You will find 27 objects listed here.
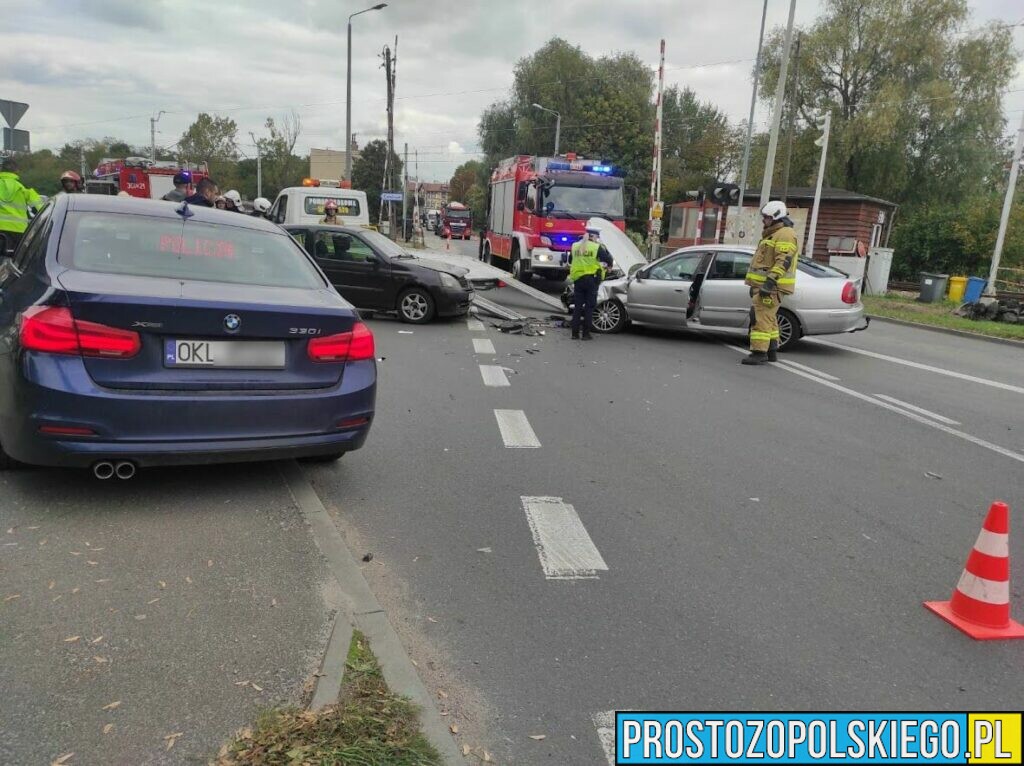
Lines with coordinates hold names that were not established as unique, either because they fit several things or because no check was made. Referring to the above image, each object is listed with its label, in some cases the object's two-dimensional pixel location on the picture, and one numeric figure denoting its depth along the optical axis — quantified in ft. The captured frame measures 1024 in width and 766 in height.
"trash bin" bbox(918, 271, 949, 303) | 71.15
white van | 57.98
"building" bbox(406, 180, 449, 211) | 535.47
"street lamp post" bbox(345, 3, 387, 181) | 102.42
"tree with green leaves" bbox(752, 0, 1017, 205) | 114.11
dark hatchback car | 40.01
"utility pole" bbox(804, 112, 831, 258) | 69.62
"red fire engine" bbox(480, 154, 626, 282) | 61.16
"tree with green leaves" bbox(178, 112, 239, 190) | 222.07
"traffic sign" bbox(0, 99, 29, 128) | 43.04
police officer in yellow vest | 37.27
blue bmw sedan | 12.18
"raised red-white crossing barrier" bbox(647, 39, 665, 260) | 70.64
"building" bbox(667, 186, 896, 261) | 93.50
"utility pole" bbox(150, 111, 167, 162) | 233.08
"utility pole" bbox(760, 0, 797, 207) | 61.77
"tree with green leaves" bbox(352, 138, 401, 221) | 297.53
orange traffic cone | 10.89
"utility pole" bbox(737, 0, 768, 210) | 83.97
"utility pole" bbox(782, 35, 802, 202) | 92.94
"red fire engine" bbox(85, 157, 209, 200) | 101.91
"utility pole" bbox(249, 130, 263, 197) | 198.68
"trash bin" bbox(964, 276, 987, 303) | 64.85
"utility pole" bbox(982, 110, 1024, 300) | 60.85
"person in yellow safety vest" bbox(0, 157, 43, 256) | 31.78
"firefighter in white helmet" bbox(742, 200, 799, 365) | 31.91
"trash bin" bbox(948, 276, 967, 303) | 71.67
